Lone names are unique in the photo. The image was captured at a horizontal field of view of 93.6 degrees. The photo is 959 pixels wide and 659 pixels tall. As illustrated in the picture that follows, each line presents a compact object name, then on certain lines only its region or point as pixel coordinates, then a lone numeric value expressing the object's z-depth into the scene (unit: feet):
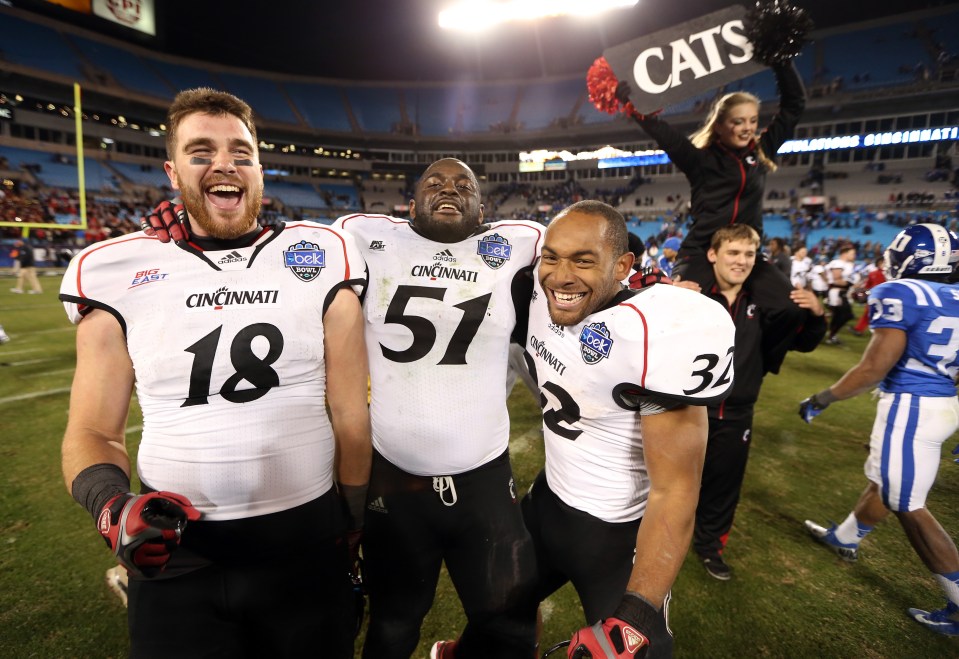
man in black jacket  9.62
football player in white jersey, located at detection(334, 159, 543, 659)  6.68
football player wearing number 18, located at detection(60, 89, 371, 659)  4.90
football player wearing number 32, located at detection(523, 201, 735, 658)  4.95
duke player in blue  8.84
